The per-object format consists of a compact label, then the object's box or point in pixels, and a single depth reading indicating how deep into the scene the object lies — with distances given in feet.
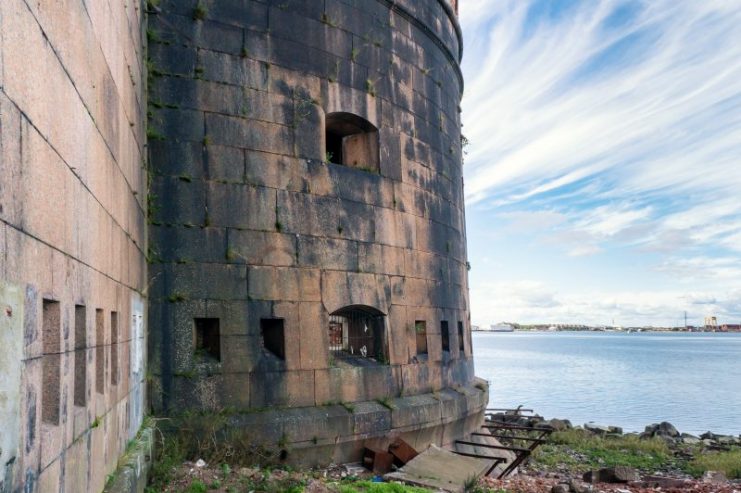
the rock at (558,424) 63.98
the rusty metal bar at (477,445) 33.65
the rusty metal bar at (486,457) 31.43
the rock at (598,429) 67.10
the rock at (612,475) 37.63
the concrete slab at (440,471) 27.58
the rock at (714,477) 39.77
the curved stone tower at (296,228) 26.05
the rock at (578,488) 30.48
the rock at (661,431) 67.36
